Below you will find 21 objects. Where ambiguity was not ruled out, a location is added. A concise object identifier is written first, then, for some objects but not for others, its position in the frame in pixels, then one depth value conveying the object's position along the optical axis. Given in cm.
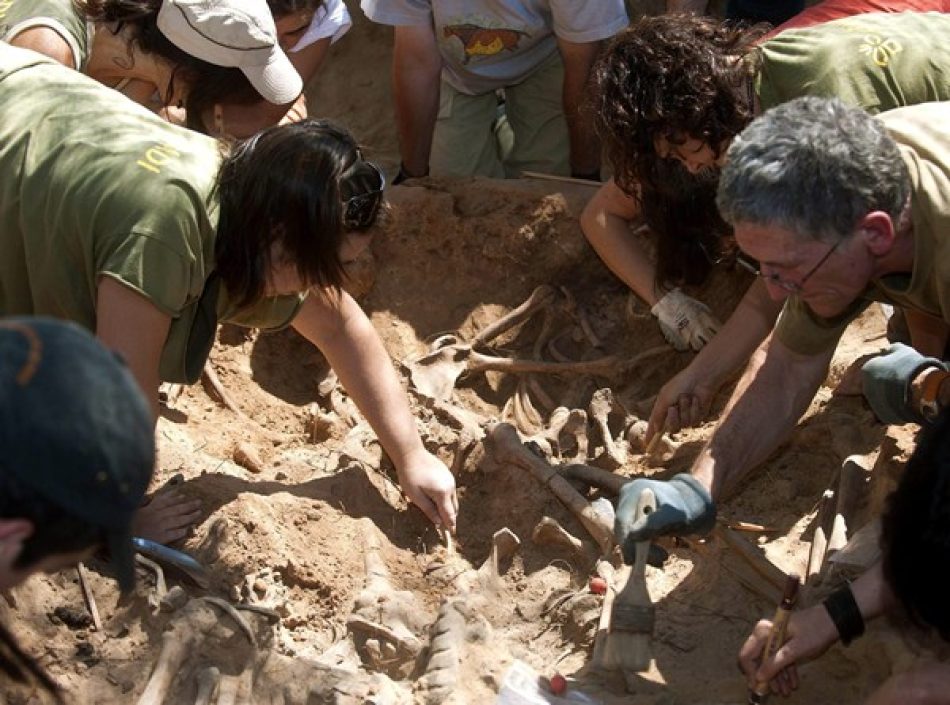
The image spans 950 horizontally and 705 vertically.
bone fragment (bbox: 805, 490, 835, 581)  345
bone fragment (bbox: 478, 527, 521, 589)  383
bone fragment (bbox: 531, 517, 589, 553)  386
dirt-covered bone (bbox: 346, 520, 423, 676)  341
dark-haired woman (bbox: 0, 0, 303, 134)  399
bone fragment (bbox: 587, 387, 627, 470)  430
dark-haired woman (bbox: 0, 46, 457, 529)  312
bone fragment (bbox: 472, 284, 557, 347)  498
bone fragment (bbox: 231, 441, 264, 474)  423
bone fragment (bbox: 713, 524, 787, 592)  349
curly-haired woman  375
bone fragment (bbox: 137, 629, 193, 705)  294
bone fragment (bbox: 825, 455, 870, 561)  348
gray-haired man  303
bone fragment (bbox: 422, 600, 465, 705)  316
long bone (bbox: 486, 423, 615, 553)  381
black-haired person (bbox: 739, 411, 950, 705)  224
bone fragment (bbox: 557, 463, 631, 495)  404
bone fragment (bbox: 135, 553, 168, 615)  320
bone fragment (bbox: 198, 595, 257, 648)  324
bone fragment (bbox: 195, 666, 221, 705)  298
